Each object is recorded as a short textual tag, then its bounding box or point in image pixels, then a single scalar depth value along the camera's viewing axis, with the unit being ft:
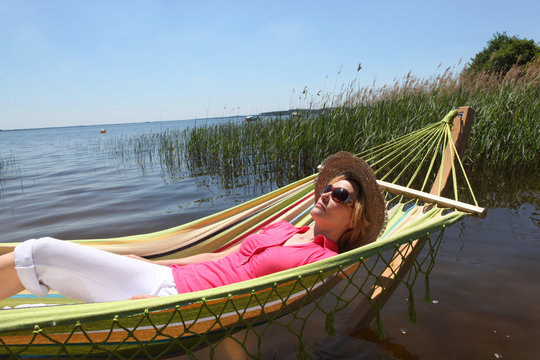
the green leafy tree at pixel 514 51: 64.34
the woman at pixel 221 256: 4.44
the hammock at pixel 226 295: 3.43
